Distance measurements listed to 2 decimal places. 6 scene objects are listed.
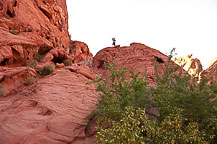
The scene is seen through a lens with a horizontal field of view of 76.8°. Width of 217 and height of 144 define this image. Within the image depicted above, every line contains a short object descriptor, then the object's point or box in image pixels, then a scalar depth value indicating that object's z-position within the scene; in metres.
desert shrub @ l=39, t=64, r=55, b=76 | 12.08
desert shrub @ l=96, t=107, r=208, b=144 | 4.04
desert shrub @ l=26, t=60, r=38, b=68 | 12.85
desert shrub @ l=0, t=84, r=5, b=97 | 8.73
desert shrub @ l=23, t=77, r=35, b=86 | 10.18
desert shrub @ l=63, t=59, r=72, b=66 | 16.50
